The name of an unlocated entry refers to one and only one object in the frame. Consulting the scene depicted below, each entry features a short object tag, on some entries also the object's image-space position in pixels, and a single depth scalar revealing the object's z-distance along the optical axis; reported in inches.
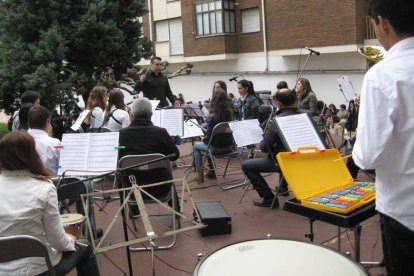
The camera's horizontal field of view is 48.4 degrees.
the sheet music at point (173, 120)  268.2
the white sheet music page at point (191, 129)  319.5
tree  482.0
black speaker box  195.0
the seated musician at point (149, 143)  192.5
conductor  351.6
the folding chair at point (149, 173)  183.9
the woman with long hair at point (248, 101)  325.4
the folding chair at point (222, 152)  271.7
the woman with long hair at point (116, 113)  272.5
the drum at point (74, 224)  142.2
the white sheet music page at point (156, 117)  274.1
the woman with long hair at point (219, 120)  280.7
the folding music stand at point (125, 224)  138.8
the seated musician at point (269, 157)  217.2
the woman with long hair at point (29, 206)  112.0
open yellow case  108.3
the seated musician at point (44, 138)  189.5
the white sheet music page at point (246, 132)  251.1
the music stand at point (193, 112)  368.2
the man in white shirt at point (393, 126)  71.7
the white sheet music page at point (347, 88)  339.3
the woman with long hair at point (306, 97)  332.8
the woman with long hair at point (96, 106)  279.4
